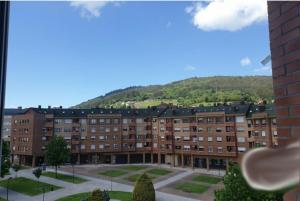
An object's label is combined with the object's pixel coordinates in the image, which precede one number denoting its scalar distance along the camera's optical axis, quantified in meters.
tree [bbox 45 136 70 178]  37.59
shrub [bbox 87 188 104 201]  21.49
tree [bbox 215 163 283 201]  12.79
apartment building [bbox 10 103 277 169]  42.83
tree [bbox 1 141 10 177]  26.91
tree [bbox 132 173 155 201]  23.60
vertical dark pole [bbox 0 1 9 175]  2.15
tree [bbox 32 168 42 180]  31.12
